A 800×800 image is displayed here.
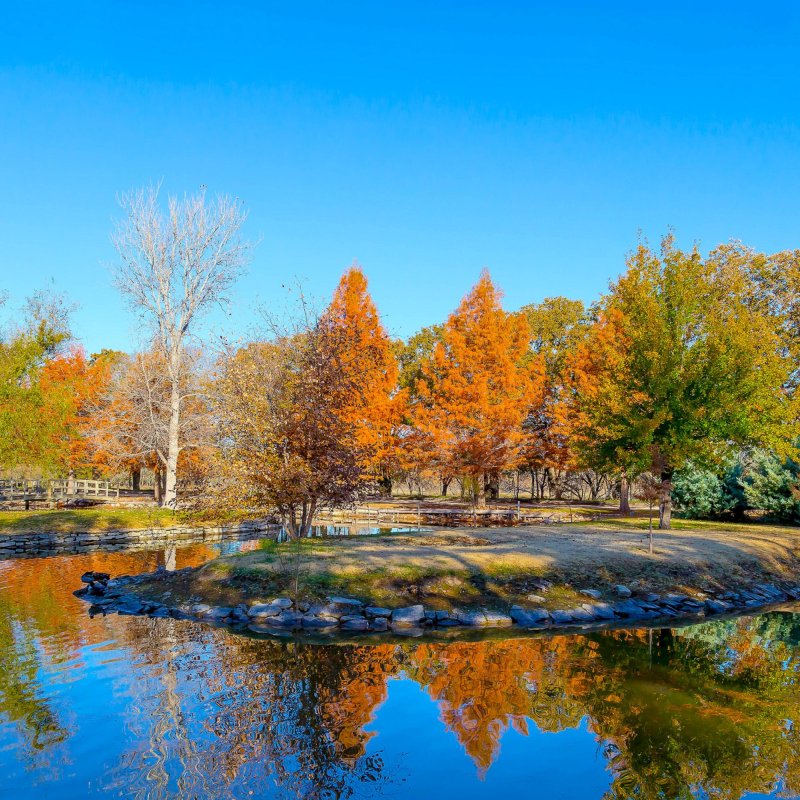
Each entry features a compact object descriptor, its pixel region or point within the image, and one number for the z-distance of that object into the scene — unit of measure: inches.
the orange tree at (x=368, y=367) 772.6
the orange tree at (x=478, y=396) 1355.8
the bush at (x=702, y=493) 1386.6
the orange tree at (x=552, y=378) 1636.3
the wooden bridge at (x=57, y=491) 1537.9
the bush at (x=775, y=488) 1241.4
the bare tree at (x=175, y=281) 1390.3
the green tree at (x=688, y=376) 1041.5
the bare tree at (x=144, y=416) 1434.5
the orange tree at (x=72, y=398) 1310.3
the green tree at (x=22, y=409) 1187.6
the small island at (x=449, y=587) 553.0
